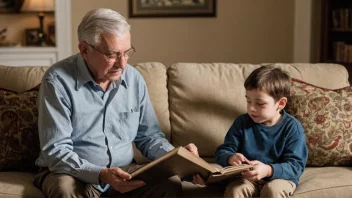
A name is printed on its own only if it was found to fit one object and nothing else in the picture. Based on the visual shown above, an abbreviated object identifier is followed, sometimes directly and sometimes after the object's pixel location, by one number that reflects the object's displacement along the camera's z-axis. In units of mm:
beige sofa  2252
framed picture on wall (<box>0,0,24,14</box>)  5035
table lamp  4938
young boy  2070
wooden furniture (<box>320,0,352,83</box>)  4602
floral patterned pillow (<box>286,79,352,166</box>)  2389
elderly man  1935
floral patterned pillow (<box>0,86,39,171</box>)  2252
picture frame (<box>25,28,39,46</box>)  5133
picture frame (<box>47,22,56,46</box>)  5160
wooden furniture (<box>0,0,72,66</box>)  4750
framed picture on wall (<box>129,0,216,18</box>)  4965
